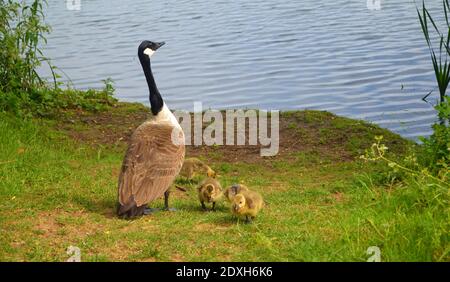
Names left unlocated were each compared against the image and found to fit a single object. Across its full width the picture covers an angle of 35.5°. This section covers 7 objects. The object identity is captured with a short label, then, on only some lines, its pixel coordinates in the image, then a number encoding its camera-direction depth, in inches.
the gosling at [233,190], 304.7
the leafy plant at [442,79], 372.8
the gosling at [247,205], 287.1
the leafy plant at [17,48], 482.3
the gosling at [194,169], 382.6
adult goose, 302.4
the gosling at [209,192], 317.1
